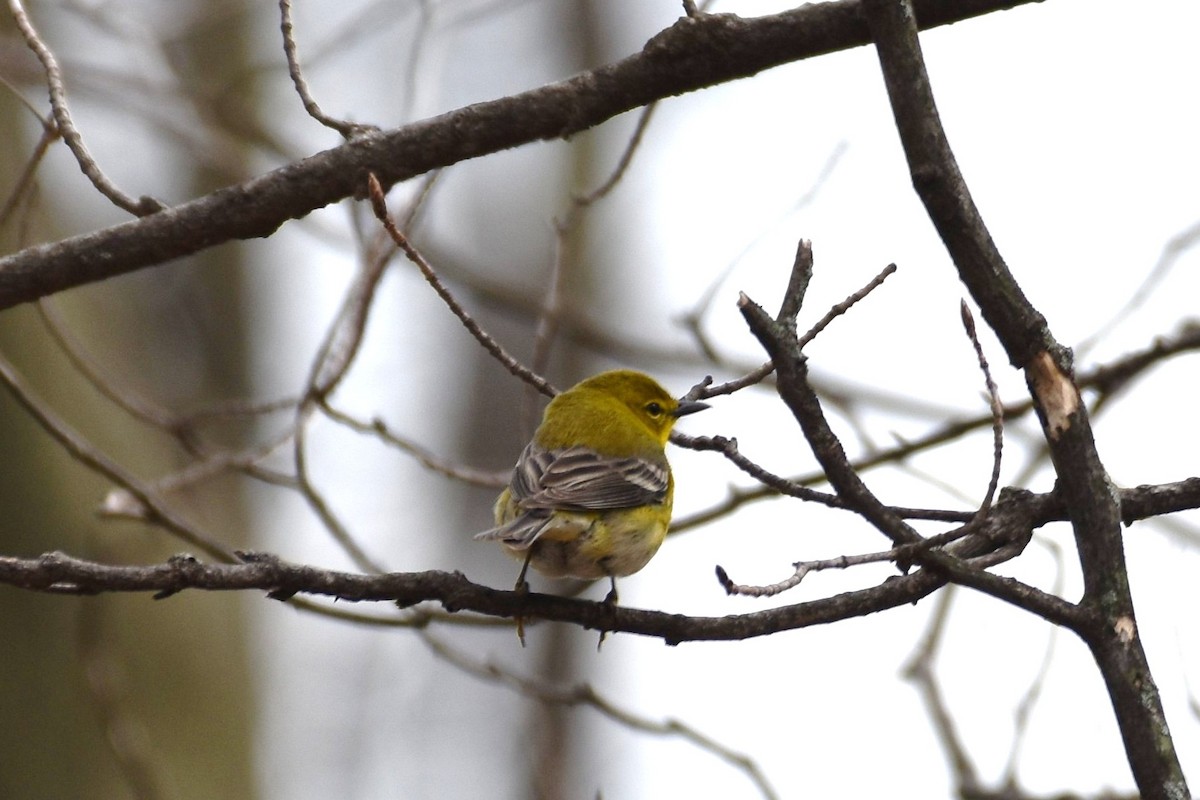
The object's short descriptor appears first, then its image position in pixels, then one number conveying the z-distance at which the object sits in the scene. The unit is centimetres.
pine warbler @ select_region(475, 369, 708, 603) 723
